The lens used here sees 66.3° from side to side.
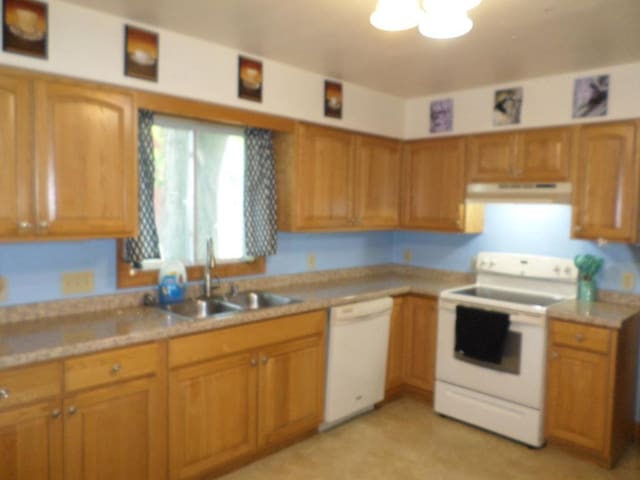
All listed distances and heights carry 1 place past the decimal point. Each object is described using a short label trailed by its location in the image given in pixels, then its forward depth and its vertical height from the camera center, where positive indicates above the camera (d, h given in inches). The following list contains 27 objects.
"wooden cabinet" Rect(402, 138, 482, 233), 151.8 +9.1
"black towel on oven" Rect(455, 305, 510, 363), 126.2 -30.3
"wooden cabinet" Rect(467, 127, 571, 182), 131.2 +17.9
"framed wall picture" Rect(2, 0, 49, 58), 83.8 +31.1
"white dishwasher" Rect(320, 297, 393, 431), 127.0 -38.8
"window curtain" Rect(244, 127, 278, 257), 132.3 +5.0
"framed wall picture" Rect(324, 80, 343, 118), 138.9 +33.1
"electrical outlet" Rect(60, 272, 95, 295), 102.1 -15.9
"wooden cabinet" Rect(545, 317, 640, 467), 114.0 -40.1
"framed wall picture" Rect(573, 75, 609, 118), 124.5 +32.3
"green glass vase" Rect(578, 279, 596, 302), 132.0 -18.6
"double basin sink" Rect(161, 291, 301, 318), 115.6 -23.0
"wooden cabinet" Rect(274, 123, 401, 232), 133.4 +10.2
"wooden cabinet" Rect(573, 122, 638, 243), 119.7 +9.7
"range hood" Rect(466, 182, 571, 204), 130.4 +7.6
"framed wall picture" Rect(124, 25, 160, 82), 98.2 +31.9
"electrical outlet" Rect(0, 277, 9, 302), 94.0 -16.1
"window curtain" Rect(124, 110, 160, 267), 107.7 +1.3
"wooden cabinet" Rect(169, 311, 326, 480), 97.8 -39.7
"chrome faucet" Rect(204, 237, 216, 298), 121.3 -13.9
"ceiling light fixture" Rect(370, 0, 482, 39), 66.8 +28.3
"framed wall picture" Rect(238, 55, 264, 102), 118.2 +32.7
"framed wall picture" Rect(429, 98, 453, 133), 154.2 +32.4
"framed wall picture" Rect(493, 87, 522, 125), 139.3 +32.4
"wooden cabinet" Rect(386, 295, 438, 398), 146.9 -39.4
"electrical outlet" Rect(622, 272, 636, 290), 128.6 -15.3
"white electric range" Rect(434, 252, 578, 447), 122.6 -33.4
